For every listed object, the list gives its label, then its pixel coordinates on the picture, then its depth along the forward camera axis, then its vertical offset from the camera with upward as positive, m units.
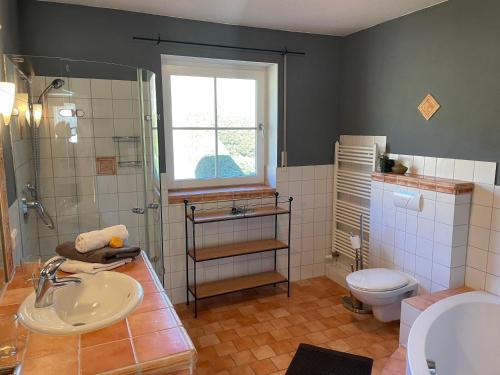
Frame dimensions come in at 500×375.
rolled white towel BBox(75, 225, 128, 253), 1.88 -0.53
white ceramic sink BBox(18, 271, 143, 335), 1.29 -0.67
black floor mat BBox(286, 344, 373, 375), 2.30 -1.45
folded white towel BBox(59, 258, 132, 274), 1.78 -0.63
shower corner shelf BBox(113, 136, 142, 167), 2.63 -0.08
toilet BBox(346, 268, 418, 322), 2.59 -1.06
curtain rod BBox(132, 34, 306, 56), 2.86 +0.77
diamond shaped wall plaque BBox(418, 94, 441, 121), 2.70 +0.23
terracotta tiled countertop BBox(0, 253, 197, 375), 1.10 -0.67
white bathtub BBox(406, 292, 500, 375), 2.01 -1.11
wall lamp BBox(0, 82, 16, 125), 1.71 +0.18
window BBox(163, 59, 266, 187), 3.20 +0.13
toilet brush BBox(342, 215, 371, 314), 3.10 -1.15
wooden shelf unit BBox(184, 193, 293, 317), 3.10 -0.98
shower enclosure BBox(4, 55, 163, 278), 2.20 -0.10
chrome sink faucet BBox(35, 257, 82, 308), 1.40 -0.55
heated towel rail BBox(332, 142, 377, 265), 3.31 -0.51
